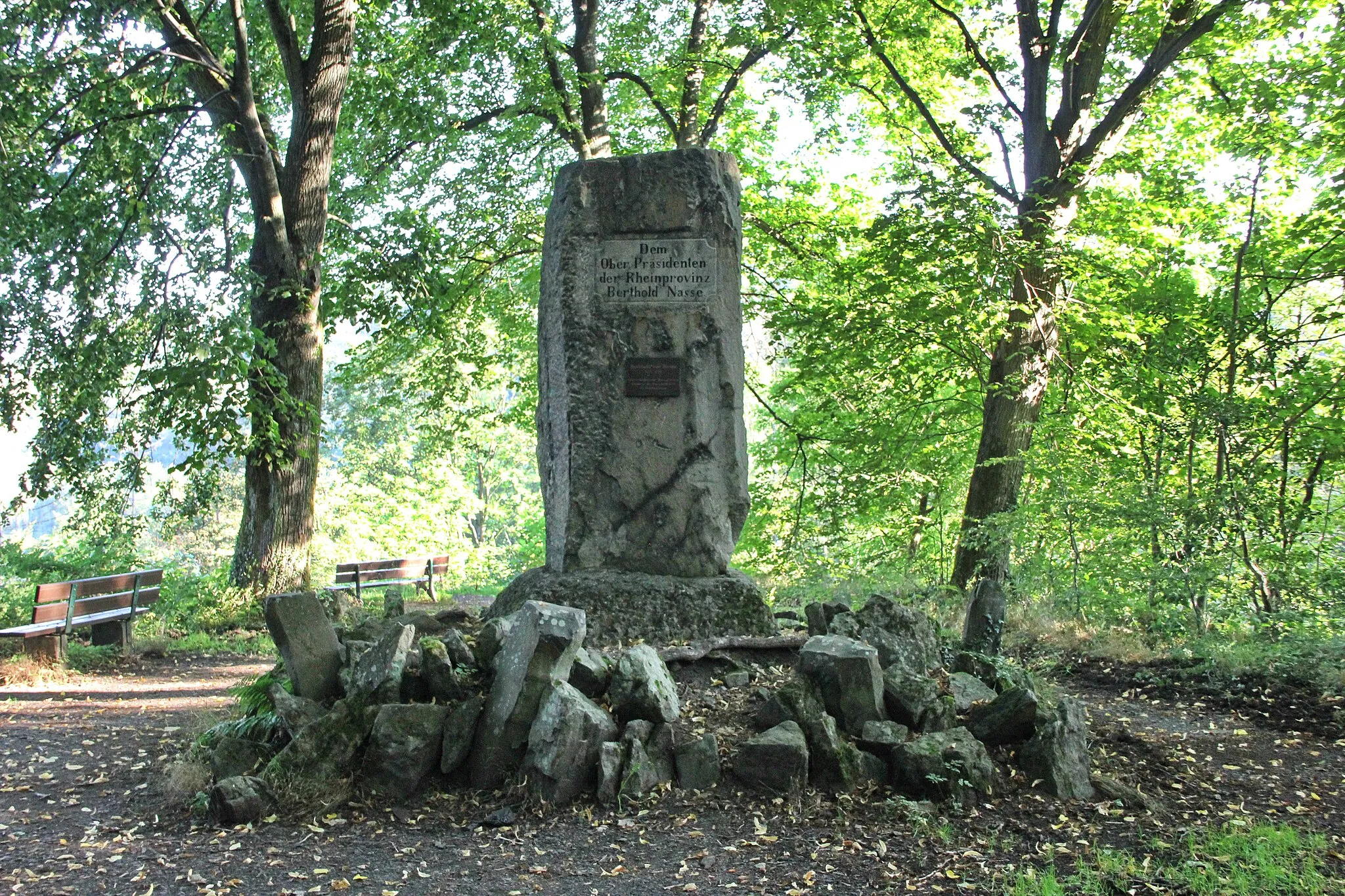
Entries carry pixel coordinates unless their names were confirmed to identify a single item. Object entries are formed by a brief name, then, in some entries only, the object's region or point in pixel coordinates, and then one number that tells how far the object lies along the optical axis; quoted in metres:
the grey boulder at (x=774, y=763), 4.38
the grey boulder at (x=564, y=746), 4.38
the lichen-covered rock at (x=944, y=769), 4.36
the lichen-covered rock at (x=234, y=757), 4.71
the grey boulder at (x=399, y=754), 4.56
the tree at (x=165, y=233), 9.12
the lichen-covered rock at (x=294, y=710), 4.84
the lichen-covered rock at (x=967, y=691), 5.18
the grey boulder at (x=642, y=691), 4.70
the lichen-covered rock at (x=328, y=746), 4.51
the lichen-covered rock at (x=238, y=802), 4.33
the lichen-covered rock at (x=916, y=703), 4.80
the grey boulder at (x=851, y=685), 4.81
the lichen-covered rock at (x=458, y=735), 4.62
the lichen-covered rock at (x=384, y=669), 4.80
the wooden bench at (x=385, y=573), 13.90
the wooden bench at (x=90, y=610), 8.45
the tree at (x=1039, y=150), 9.37
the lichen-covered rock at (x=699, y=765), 4.46
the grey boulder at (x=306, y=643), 5.21
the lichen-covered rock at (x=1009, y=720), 4.68
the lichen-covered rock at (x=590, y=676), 4.87
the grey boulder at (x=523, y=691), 4.59
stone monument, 6.39
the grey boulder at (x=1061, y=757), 4.43
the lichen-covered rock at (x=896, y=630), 5.61
